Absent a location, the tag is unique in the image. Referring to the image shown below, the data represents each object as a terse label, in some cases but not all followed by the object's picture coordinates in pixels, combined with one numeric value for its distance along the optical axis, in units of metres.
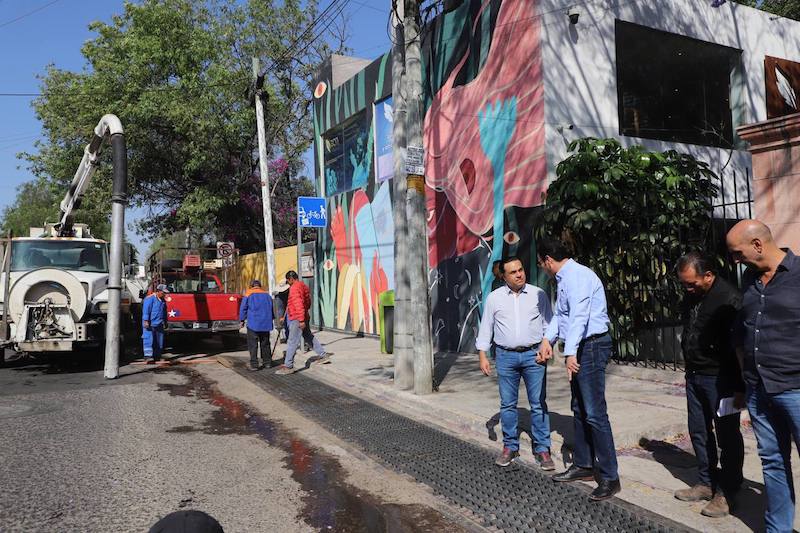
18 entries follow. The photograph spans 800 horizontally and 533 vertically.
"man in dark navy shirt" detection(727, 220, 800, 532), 3.11
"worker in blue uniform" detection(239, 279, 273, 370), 11.01
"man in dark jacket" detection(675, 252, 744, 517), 3.85
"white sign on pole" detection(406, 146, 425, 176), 8.13
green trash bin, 11.65
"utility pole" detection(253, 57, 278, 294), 15.80
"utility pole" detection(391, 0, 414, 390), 8.40
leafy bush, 8.53
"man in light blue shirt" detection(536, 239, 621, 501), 4.32
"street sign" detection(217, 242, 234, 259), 19.38
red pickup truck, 13.94
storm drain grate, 3.94
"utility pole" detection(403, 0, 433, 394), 8.02
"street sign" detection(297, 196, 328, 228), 15.07
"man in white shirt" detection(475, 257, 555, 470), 4.98
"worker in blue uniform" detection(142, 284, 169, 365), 12.40
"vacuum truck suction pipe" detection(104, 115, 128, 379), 10.44
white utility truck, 10.62
